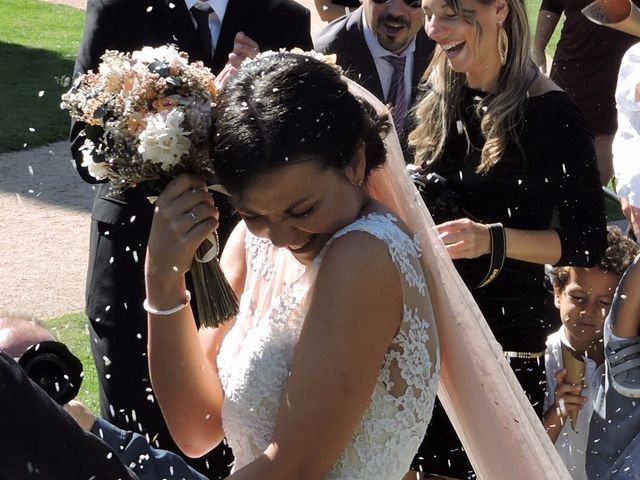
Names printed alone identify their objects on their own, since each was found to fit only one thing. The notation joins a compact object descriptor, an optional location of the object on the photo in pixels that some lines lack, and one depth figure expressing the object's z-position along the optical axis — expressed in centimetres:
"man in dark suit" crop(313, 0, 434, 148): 498
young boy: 459
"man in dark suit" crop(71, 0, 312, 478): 398
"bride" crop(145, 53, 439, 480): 241
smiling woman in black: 377
